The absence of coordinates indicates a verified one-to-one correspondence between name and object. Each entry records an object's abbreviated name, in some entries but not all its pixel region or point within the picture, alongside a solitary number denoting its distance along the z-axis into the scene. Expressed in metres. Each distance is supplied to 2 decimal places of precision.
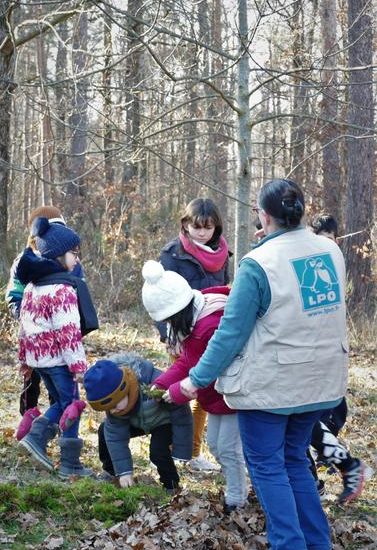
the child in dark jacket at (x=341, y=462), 5.14
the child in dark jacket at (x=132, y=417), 4.54
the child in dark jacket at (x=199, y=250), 5.54
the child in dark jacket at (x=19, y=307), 5.92
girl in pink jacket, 4.33
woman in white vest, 3.65
